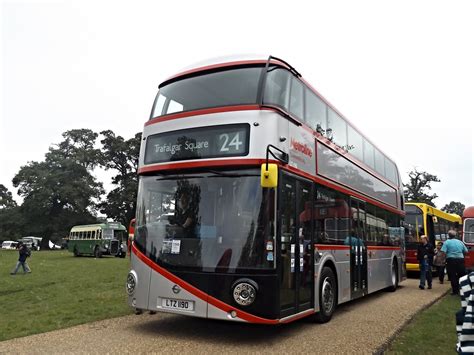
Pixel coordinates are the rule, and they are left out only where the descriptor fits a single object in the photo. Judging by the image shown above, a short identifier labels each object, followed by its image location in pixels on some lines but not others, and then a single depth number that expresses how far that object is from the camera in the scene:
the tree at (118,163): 69.62
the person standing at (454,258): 12.63
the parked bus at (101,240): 39.50
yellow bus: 19.25
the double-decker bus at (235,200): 6.67
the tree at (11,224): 69.38
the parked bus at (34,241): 64.24
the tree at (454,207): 122.25
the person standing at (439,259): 15.02
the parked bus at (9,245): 65.88
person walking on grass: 20.42
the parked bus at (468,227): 16.43
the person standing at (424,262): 14.57
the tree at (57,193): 67.50
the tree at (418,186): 71.12
